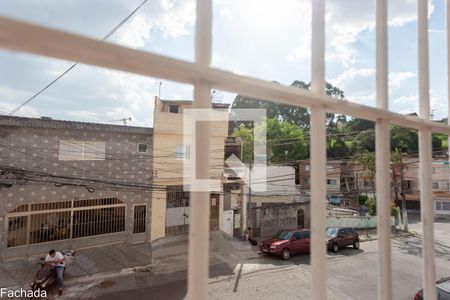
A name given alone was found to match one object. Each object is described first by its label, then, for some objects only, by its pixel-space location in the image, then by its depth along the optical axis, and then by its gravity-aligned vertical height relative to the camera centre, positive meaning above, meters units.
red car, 9.20 -2.22
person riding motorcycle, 6.48 -2.00
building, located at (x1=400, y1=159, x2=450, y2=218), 15.89 -1.49
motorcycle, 6.25 -2.29
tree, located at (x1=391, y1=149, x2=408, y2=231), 12.14 -0.10
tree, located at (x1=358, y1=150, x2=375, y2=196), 14.08 +0.38
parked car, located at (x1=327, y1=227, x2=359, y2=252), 10.02 -2.19
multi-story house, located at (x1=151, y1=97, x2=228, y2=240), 9.82 -0.11
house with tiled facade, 7.63 -0.45
